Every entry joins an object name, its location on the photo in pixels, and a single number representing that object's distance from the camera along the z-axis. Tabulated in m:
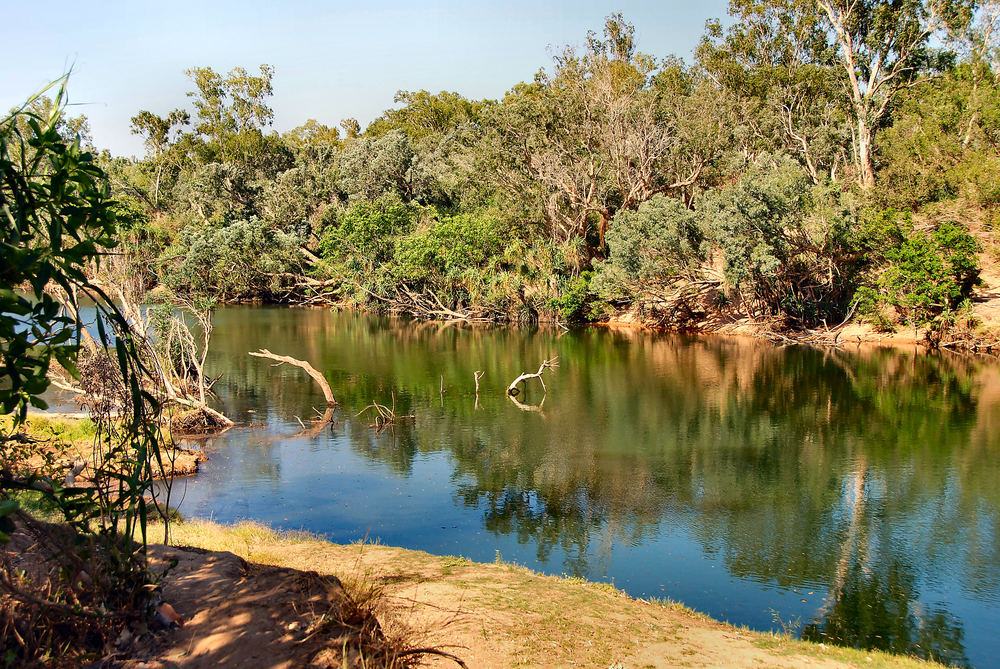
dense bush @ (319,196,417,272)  52.44
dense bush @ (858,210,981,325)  34.25
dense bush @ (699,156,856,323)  37.53
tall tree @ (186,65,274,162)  66.69
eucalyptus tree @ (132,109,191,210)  70.69
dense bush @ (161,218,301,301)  52.81
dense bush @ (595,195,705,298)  42.06
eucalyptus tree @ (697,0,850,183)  48.84
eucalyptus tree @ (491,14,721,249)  46.34
